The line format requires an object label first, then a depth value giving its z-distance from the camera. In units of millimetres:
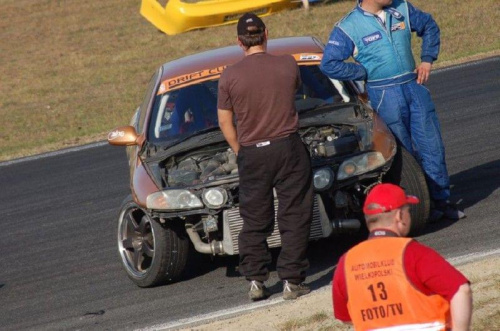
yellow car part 51062
